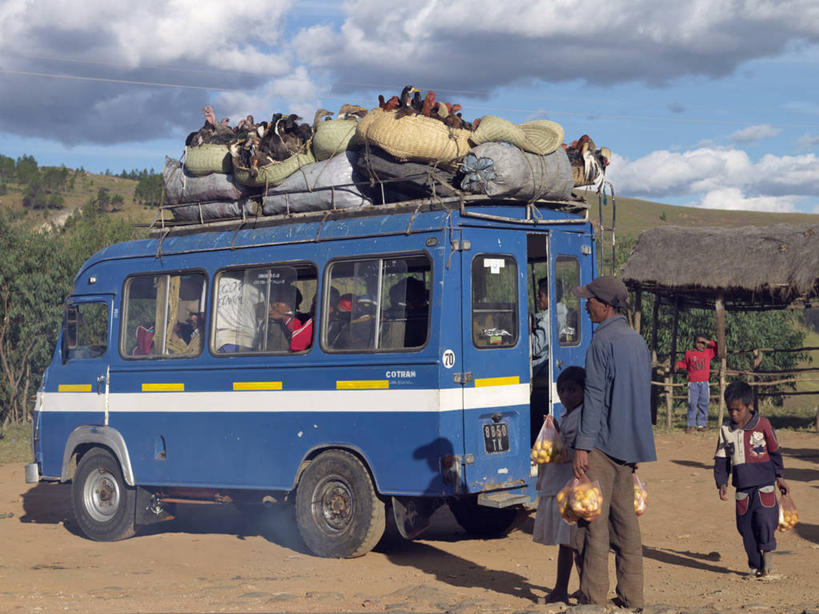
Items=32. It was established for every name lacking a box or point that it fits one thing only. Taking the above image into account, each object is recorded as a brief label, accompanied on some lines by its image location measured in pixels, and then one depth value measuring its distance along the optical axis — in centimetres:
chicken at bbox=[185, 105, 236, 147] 1018
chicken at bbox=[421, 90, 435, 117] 851
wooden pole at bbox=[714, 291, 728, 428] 1834
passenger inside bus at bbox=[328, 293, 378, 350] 829
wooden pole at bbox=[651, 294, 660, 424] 1982
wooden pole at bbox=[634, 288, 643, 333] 1915
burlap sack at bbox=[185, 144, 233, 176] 991
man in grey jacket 595
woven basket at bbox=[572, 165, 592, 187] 920
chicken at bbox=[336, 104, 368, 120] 957
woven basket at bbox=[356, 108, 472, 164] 833
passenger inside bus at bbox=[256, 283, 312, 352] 894
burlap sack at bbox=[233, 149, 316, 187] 939
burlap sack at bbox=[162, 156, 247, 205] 980
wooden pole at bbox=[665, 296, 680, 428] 1906
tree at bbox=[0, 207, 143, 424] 2080
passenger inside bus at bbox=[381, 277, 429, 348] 796
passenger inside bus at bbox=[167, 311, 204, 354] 955
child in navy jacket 732
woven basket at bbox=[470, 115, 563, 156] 843
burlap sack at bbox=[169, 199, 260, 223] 968
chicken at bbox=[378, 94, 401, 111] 852
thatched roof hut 1756
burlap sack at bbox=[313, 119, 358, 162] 923
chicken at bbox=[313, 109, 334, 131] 987
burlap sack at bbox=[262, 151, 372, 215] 884
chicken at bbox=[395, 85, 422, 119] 846
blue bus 789
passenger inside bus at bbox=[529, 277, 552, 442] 877
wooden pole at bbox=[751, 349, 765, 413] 1941
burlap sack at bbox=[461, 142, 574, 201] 811
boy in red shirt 1789
